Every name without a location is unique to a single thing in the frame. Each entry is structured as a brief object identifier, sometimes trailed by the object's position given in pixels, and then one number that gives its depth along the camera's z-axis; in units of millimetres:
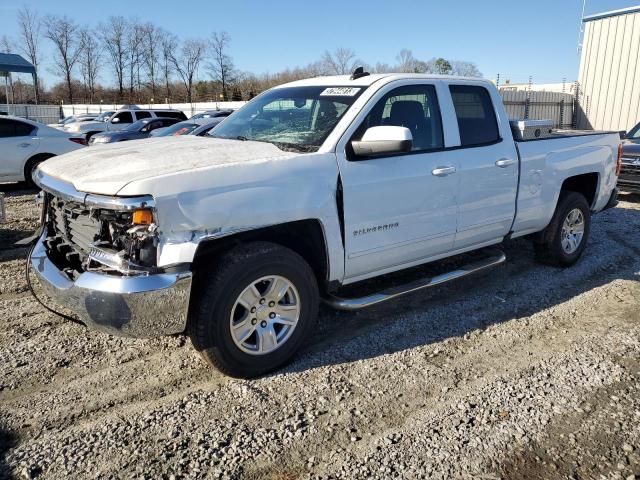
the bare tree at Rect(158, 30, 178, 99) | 67562
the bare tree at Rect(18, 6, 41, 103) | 61531
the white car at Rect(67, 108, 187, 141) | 21630
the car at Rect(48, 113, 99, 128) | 29431
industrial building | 18391
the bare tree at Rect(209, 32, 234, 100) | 64250
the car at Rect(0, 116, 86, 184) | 10203
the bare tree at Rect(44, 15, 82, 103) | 63719
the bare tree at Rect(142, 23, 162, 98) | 67312
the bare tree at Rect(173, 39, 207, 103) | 66812
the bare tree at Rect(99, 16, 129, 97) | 66812
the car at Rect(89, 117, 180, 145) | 15875
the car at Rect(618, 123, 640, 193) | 9578
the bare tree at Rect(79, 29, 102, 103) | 66250
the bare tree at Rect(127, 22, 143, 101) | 66812
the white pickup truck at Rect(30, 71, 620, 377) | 2893
